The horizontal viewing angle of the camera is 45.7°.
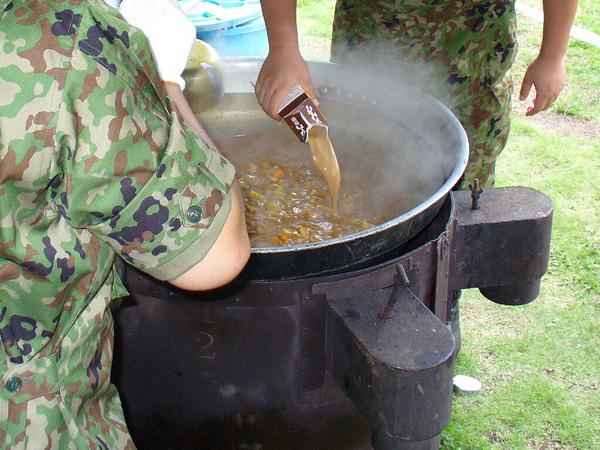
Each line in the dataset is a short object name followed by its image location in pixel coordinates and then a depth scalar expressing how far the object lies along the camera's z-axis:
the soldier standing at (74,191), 1.05
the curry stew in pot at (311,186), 2.55
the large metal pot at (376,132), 2.52
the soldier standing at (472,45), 3.06
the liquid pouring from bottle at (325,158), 2.35
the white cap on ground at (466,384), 3.43
